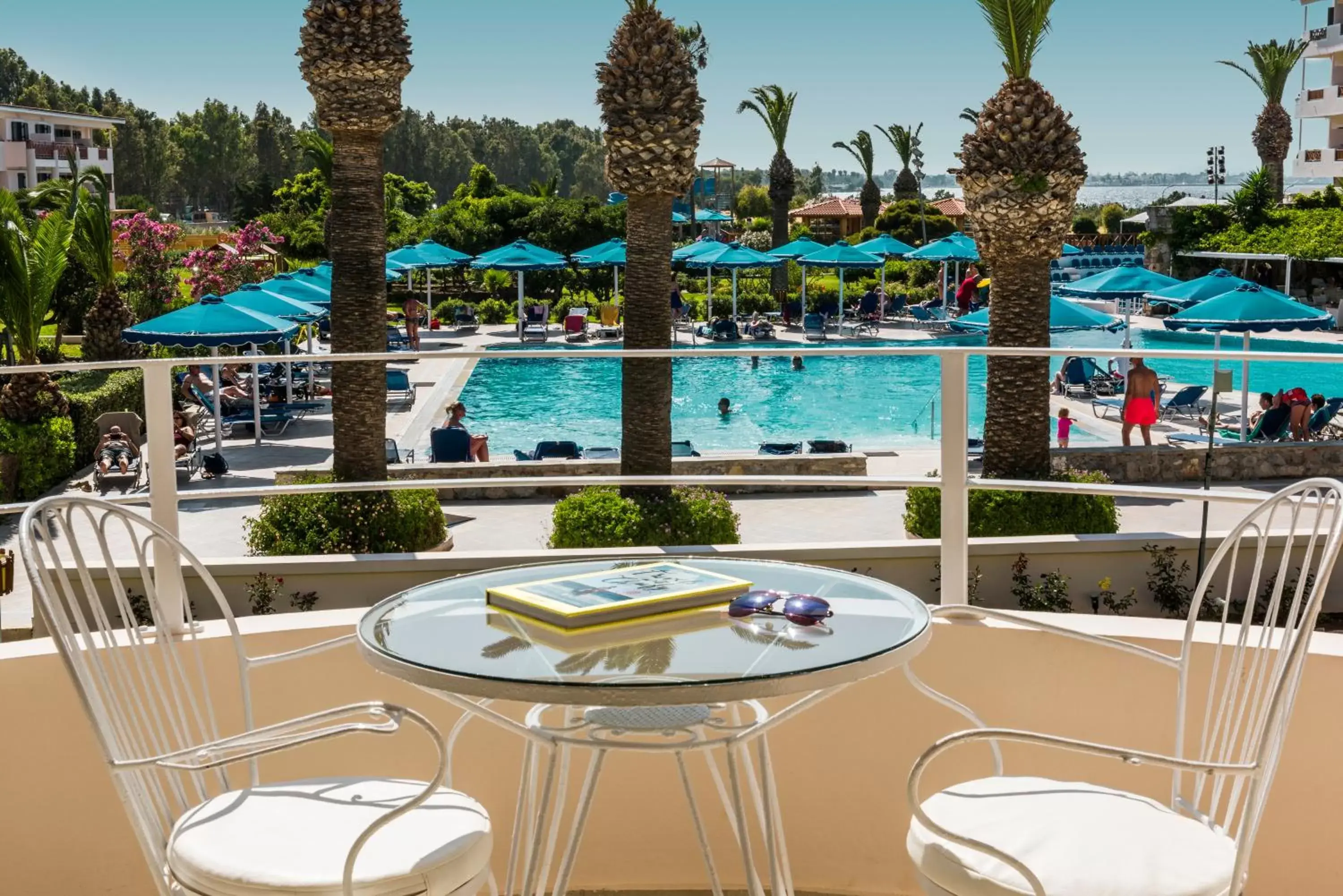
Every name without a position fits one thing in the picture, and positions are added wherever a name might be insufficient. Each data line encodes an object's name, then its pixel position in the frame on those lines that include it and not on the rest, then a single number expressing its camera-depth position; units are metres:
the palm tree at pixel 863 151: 64.31
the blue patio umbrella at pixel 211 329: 17.59
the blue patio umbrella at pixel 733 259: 32.66
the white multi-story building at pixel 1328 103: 57.66
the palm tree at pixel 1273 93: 50.78
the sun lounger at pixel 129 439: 15.11
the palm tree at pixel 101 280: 22.52
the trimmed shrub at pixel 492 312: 37.22
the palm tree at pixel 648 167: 12.57
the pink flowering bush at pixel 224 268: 30.92
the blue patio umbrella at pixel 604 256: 33.06
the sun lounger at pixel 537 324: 31.86
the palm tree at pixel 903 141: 64.81
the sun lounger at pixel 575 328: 31.38
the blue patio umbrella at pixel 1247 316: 18.30
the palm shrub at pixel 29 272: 18.89
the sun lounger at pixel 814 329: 32.78
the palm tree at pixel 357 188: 12.45
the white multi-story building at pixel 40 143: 67.62
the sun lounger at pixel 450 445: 16.36
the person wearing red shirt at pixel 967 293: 29.25
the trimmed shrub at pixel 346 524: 11.19
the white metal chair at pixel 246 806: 2.44
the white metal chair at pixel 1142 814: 2.39
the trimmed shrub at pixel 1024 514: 11.67
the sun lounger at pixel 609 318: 32.41
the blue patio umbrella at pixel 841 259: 33.09
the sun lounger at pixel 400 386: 23.03
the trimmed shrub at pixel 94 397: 18.38
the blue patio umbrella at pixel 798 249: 34.88
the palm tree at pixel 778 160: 44.34
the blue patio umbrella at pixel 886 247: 36.50
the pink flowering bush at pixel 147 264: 30.56
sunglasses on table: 2.72
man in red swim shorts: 17.48
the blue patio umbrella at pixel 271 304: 19.77
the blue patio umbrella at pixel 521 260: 31.36
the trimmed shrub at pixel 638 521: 11.02
